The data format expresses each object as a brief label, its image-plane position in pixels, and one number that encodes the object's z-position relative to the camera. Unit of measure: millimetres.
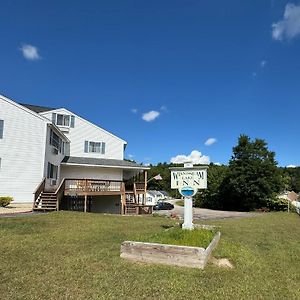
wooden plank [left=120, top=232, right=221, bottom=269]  6297
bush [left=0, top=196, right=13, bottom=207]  18156
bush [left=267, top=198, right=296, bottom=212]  37647
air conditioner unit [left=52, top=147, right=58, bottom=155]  23312
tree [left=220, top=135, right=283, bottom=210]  38500
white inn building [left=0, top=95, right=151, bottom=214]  20219
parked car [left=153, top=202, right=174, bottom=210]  42938
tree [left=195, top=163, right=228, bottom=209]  45156
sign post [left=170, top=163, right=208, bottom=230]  10195
